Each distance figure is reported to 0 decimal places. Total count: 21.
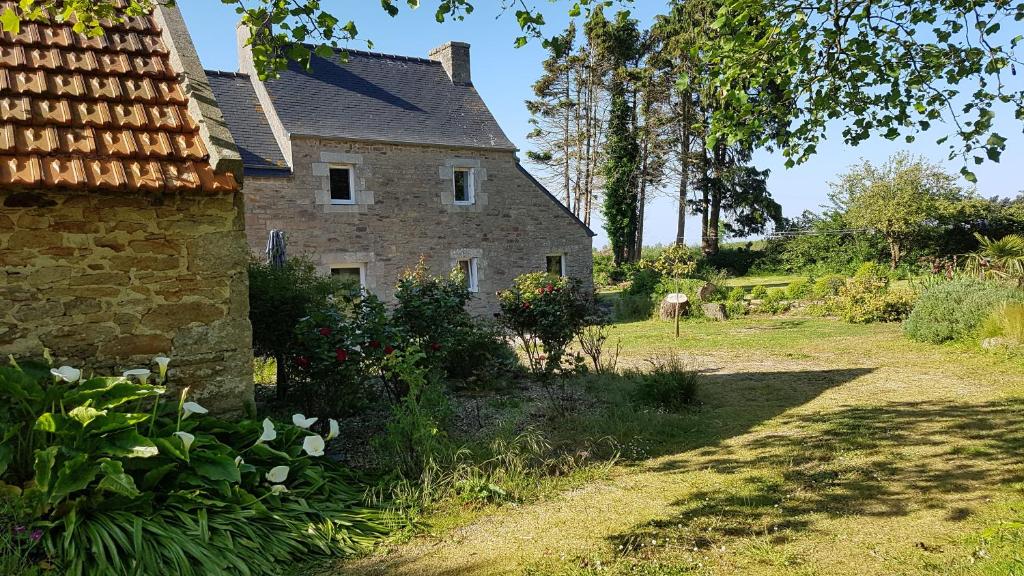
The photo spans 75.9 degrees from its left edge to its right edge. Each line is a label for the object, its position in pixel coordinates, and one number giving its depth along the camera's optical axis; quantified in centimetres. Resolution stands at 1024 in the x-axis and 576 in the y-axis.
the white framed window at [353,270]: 1672
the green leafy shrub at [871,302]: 1407
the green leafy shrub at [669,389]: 724
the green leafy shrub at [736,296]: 1699
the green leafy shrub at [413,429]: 499
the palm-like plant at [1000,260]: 1356
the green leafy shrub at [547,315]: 774
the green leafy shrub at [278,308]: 639
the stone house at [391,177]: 1598
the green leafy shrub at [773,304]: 1642
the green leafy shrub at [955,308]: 1045
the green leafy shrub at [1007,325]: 945
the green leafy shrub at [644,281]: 2023
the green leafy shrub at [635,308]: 1802
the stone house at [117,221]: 445
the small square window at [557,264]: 1998
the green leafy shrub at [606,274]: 2808
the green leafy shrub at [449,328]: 734
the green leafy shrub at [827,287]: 1628
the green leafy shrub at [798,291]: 1705
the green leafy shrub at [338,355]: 606
